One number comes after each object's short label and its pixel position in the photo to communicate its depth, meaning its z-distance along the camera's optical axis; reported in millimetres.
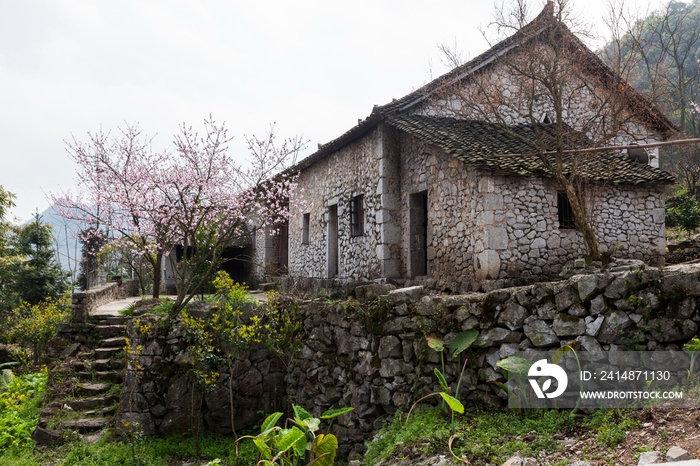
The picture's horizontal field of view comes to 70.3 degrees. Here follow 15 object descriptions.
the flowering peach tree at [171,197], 9789
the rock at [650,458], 3051
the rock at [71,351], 9927
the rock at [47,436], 7672
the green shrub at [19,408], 7876
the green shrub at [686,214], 14539
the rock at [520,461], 3442
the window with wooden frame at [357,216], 12539
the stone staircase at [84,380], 7945
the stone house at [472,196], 9000
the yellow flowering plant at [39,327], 11141
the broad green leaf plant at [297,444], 4547
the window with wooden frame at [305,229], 15984
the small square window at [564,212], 9656
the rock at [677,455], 2938
